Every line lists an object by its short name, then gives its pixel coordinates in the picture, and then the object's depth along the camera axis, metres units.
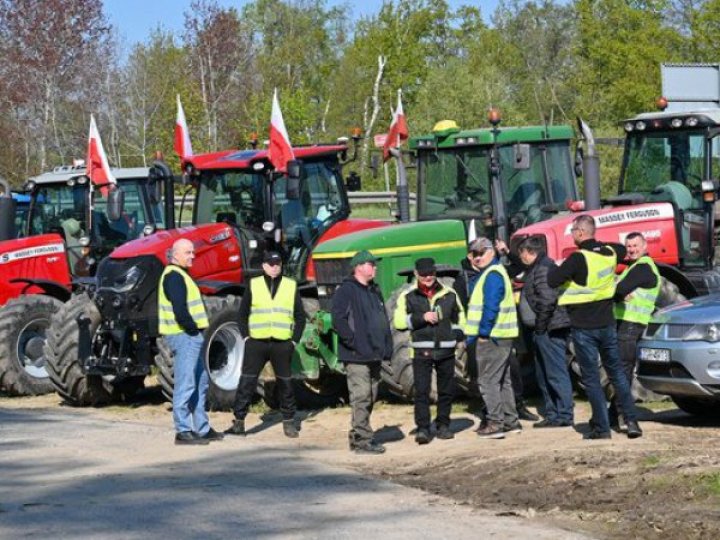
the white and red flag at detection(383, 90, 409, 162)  19.89
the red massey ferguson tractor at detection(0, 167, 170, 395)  19.23
